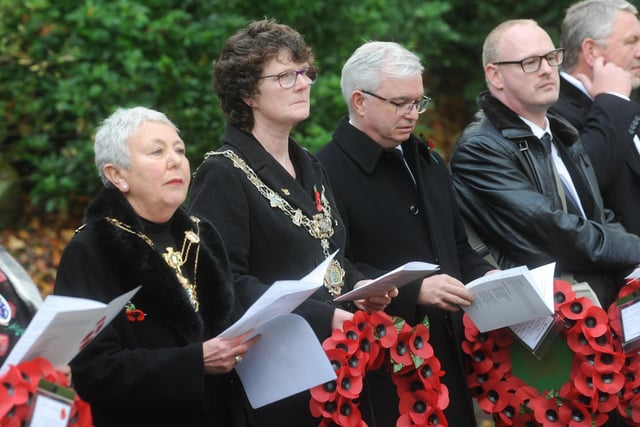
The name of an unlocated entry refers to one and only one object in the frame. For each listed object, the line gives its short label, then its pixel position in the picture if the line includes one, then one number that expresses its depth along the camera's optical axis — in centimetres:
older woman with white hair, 800
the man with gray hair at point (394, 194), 1044
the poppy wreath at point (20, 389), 700
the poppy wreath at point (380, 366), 881
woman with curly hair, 917
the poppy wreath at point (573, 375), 977
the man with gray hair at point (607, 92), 1203
